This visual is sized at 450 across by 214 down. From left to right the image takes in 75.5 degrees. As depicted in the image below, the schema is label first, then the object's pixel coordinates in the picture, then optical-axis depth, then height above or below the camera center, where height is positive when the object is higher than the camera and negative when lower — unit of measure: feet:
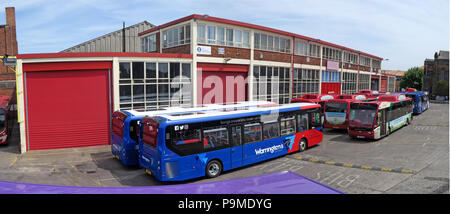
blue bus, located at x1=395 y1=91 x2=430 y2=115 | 108.88 -4.22
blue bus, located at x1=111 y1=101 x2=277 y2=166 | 43.87 -6.28
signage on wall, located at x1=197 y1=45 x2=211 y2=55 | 69.67 +9.84
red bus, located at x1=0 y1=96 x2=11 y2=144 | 62.23 -7.81
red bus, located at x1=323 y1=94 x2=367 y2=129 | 70.69 -5.77
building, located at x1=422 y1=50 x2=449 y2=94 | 232.94 +15.99
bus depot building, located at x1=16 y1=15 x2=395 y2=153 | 57.93 +3.06
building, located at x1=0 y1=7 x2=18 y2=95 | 121.39 +22.79
